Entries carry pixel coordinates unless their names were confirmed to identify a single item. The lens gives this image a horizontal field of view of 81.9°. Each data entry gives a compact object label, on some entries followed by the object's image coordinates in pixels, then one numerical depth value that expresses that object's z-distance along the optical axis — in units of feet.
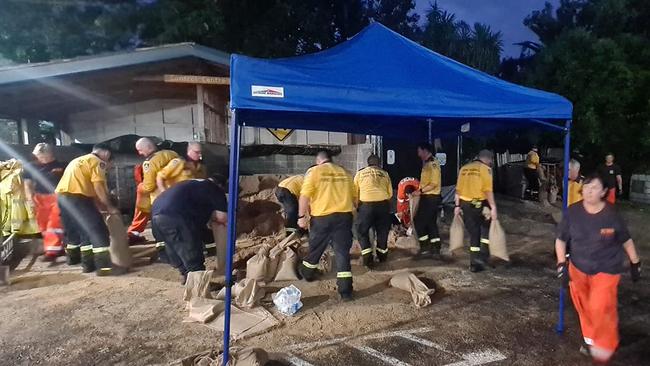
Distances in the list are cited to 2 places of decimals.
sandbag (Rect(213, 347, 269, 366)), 9.32
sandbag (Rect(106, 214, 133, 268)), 16.83
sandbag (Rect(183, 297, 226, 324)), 12.21
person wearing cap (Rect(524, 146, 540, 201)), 38.45
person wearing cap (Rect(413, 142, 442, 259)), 19.25
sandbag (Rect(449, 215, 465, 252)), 17.71
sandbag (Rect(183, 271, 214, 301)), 13.09
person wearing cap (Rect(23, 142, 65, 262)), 19.43
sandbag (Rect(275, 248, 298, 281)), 16.24
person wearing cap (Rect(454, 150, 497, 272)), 16.79
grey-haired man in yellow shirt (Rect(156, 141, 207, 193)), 17.84
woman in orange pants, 9.58
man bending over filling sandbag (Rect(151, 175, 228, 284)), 14.64
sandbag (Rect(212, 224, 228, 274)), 16.15
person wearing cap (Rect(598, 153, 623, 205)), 31.17
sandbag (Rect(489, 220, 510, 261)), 16.28
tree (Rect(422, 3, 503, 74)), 58.70
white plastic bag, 13.00
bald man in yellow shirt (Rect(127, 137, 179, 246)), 18.12
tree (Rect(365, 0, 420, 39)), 62.14
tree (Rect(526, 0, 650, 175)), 39.60
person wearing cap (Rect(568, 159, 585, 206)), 17.02
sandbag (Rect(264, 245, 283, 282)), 15.98
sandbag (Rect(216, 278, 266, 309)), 13.10
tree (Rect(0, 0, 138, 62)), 42.34
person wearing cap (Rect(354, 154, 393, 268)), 17.89
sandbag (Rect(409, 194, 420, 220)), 19.82
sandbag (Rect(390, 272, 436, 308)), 13.70
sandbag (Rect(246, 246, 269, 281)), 15.52
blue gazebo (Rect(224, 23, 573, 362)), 9.50
